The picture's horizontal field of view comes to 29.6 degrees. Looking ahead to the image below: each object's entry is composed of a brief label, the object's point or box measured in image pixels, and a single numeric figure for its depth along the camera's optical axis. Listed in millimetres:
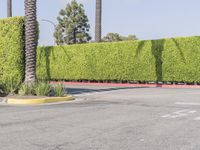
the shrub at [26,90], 15757
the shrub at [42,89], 15657
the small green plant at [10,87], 16687
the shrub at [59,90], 15994
